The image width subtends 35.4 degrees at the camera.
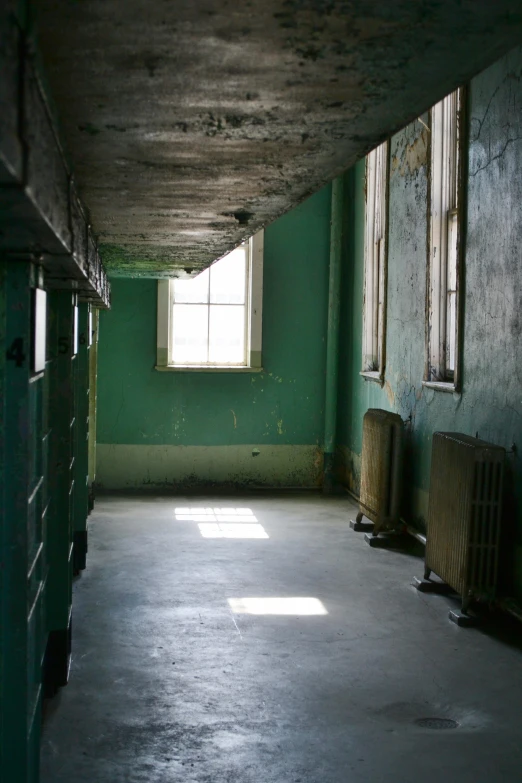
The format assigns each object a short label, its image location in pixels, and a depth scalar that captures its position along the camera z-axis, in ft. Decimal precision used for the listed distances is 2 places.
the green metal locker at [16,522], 7.14
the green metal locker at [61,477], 11.78
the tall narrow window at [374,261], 24.73
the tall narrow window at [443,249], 18.99
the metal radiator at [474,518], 14.62
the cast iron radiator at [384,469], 20.70
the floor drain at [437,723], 10.65
